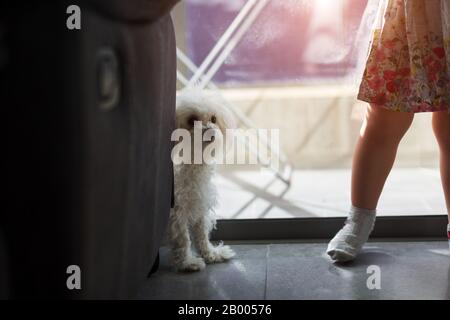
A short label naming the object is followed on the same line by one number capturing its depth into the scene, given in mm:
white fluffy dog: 1254
